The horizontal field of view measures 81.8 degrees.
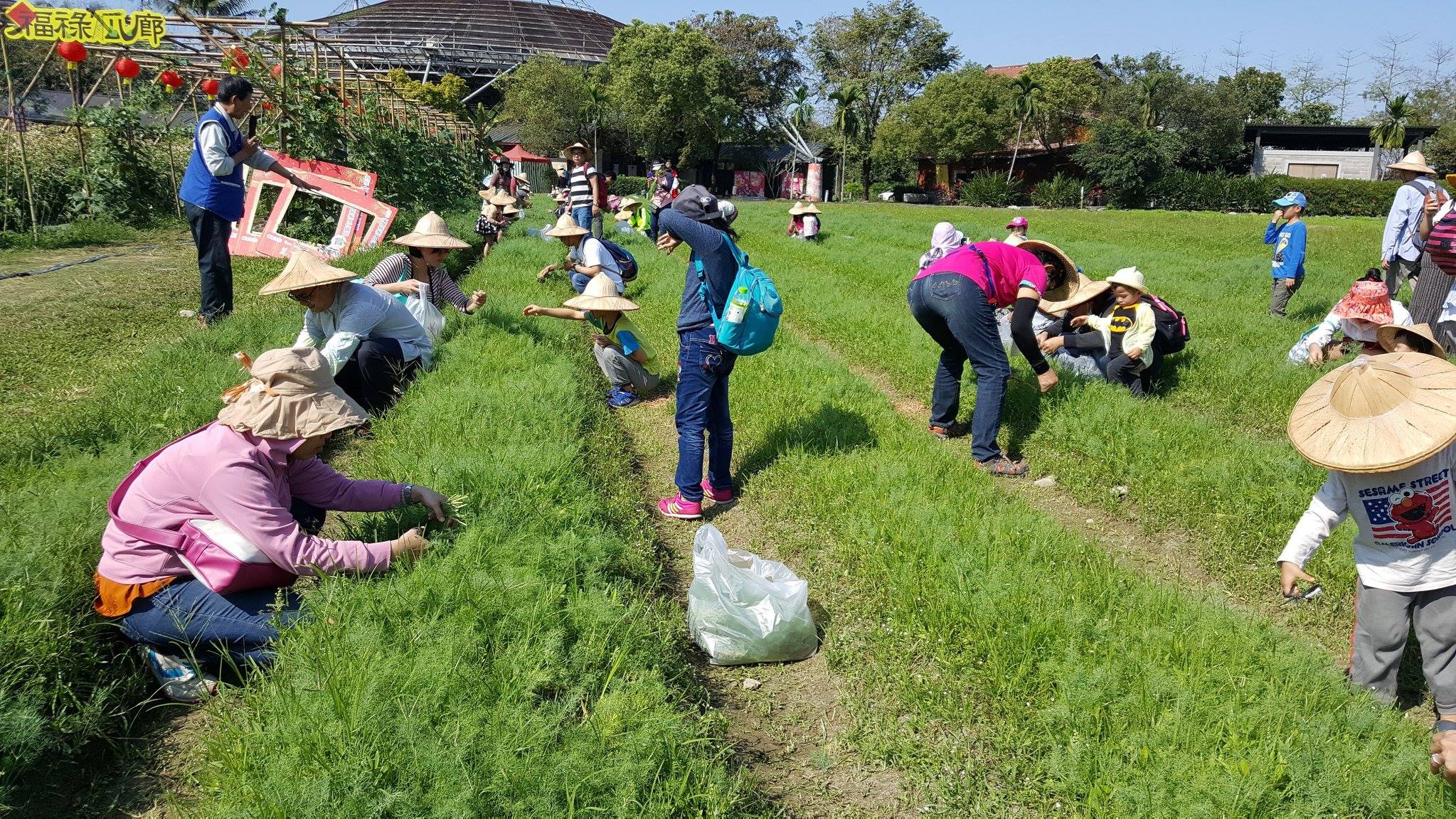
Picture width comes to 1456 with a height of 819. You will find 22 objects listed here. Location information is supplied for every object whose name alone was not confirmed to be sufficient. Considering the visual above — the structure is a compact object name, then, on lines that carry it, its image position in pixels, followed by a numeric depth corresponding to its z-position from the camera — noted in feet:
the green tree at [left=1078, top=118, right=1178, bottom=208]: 146.82
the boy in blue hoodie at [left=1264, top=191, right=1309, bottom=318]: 30.45
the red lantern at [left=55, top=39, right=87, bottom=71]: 34.55
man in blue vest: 22.31
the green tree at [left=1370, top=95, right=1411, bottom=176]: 153.48
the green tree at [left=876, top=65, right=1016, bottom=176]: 171.63
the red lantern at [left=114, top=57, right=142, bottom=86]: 38.99
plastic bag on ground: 11.05
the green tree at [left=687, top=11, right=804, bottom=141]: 220.02
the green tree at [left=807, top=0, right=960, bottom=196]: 204.33
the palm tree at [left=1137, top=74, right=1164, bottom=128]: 178.60
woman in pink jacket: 9.24
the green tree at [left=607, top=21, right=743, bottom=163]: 180.04
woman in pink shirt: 16.98
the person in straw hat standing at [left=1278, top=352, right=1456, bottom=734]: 8.60
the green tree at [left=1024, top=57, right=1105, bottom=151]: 179.52
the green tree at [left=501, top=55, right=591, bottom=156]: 182.09
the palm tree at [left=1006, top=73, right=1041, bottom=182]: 171.83
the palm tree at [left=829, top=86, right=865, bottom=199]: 187.32
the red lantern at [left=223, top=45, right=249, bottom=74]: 39.37
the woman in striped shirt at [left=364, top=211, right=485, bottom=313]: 20.22
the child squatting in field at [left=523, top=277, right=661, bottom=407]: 22.13
